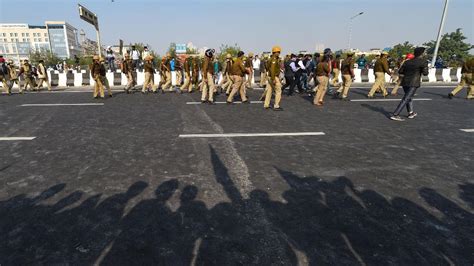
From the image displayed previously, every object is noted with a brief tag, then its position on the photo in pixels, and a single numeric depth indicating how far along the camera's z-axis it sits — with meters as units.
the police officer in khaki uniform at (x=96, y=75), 10.56
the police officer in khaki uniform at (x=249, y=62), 13.60
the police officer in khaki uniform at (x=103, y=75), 10.93
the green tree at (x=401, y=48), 83.19
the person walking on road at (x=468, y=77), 10.27
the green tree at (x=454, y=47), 70.19
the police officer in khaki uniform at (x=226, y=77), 11.48
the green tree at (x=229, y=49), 68.19
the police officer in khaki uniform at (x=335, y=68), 12.53
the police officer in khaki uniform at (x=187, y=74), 12.55
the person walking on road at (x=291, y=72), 11.33
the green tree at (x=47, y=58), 82.16
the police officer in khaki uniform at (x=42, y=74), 13.98
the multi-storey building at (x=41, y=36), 153.50
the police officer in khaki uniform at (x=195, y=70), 12.96
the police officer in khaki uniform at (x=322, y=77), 9.20
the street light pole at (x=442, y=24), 19.03
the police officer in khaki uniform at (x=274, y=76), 8.26
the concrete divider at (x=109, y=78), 16.58
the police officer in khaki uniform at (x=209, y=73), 9.80
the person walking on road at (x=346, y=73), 10.23
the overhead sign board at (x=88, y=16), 17.32
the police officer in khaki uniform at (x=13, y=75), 13.17
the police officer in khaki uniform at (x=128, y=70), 12.56
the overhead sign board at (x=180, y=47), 84.31
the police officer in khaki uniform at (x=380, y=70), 10.38
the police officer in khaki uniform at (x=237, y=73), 9.38
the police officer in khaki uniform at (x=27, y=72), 13.37
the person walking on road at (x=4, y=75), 12.49
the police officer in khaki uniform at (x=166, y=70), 12.70
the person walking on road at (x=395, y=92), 11.96
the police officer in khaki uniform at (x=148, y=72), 12.05
